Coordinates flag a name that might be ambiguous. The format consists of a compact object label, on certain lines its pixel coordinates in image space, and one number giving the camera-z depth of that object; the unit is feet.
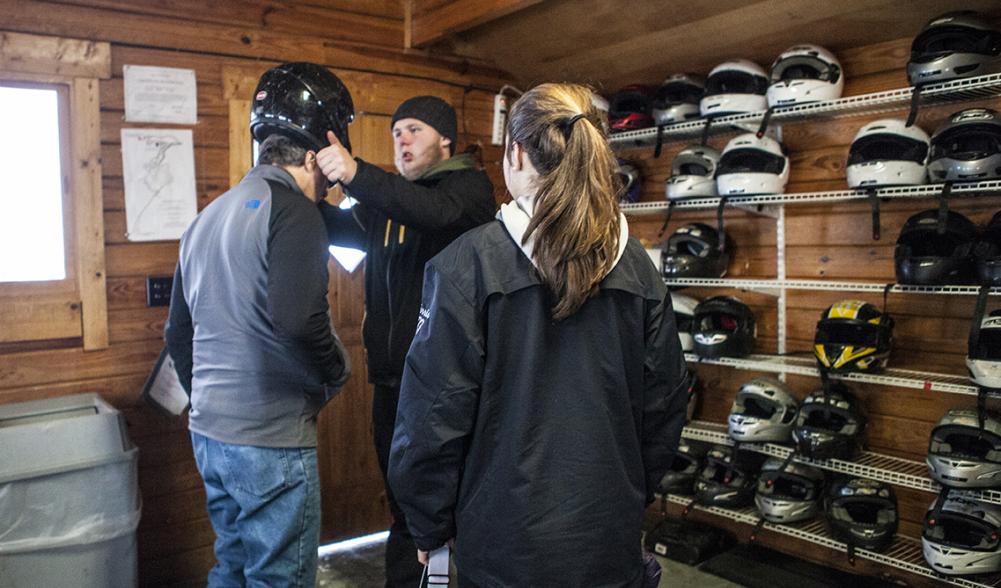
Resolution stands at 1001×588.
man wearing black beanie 8.57
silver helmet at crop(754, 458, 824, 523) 10.98
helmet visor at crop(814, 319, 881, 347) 10.27
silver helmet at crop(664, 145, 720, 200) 12.06
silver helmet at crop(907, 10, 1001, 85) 9.21
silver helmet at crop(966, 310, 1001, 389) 8.96
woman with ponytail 4.73
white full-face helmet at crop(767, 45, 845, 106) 10.69
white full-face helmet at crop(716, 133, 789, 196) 11.35
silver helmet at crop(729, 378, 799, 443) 11.19
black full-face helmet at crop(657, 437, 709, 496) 12.44
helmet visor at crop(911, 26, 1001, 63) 9.22
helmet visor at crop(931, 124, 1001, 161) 9.08
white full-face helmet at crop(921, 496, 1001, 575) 9.11
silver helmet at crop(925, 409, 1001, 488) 8.99
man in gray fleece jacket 6.49
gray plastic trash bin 7.72
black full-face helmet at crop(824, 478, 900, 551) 10.13
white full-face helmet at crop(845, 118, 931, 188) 9.81
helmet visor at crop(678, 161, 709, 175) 12.35
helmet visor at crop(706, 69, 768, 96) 11.59
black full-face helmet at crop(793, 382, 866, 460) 10.42
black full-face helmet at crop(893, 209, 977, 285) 9.37
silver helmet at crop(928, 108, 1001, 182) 9.05
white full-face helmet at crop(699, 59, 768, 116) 11.54
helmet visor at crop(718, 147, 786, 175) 11.49
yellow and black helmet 10.23
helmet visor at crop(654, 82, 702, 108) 12.48
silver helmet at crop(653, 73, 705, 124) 12.41
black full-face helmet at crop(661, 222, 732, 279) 12.18
